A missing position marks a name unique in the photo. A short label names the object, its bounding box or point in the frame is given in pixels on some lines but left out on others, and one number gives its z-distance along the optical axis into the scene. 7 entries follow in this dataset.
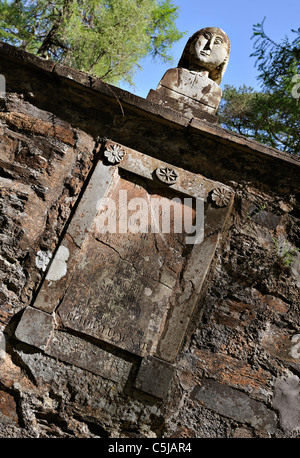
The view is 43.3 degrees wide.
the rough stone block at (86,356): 2.99
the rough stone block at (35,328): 2.96
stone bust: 3.88
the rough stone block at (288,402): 3.15
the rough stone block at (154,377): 3.00
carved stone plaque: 3.07
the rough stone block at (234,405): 3.09
